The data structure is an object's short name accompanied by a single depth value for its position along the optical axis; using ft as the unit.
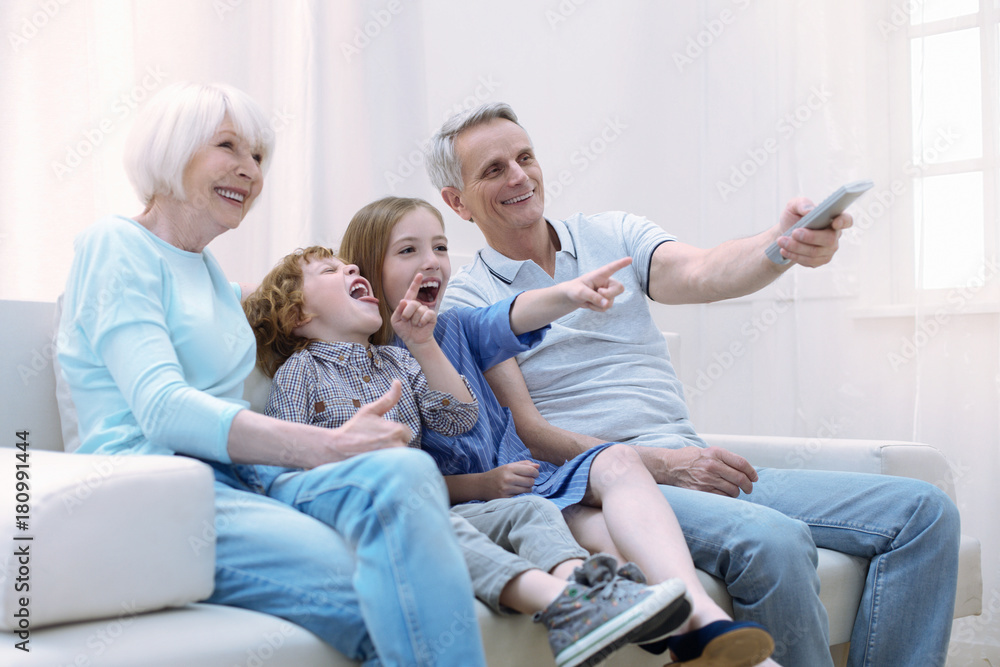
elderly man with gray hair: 4.23
